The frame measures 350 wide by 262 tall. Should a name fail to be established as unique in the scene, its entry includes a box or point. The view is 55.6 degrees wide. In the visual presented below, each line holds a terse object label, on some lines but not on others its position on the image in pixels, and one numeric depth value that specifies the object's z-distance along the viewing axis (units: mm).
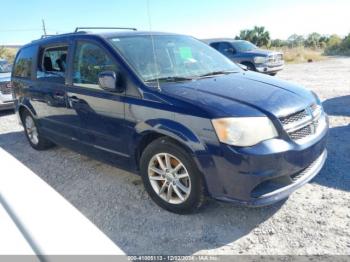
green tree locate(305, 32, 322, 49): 43534
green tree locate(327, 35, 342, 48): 36184
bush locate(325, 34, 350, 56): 33034
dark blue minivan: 2777
